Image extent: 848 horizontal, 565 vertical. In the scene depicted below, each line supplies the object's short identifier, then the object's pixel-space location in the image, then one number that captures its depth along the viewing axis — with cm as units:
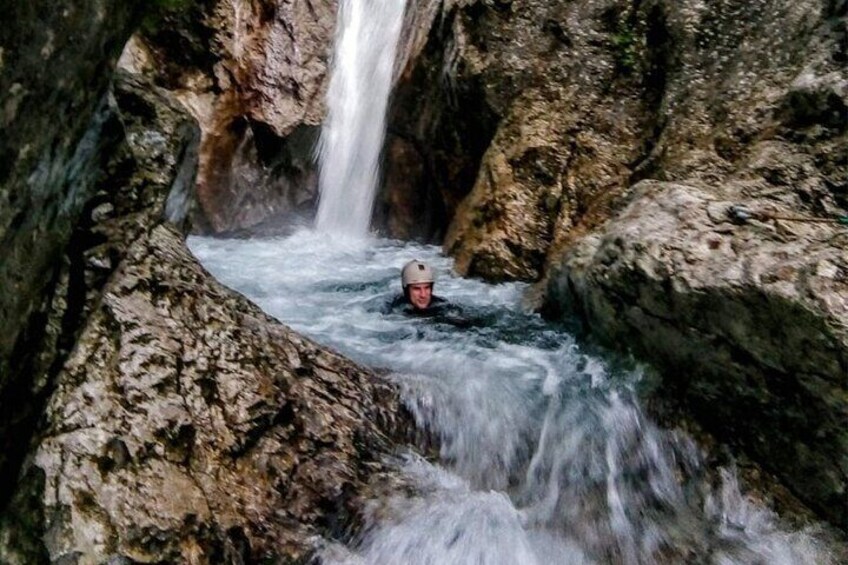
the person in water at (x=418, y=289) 698
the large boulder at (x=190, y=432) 289
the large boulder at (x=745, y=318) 363
